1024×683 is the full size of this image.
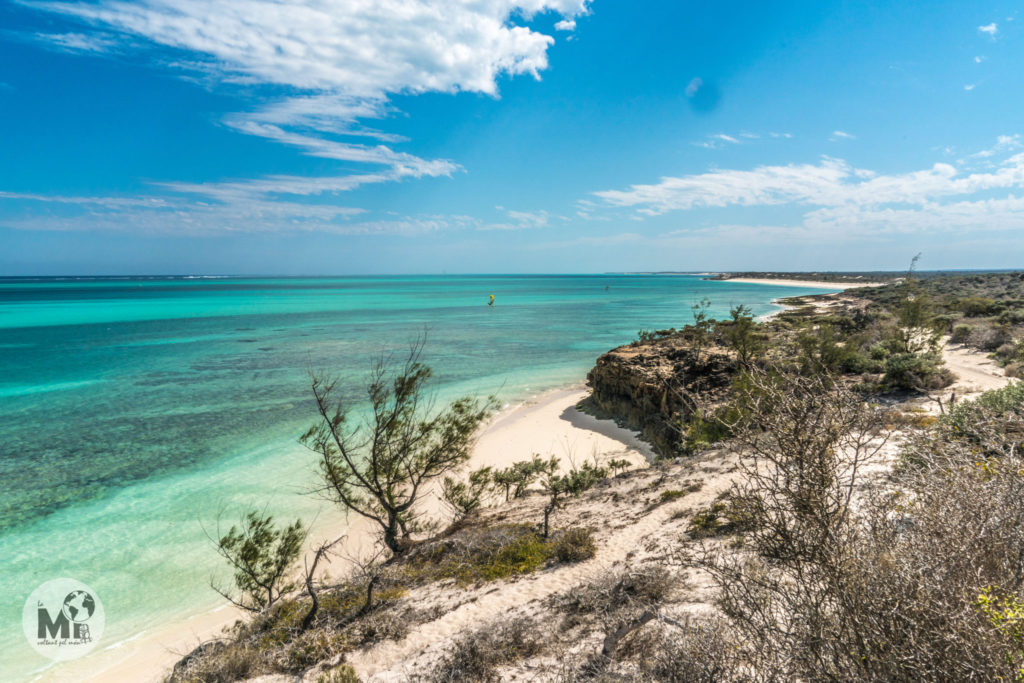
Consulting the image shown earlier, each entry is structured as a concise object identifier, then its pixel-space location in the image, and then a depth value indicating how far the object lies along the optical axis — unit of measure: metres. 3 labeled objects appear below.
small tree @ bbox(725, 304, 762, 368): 21.82
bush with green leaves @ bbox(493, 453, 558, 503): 14.16
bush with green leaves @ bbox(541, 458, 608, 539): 13.02
